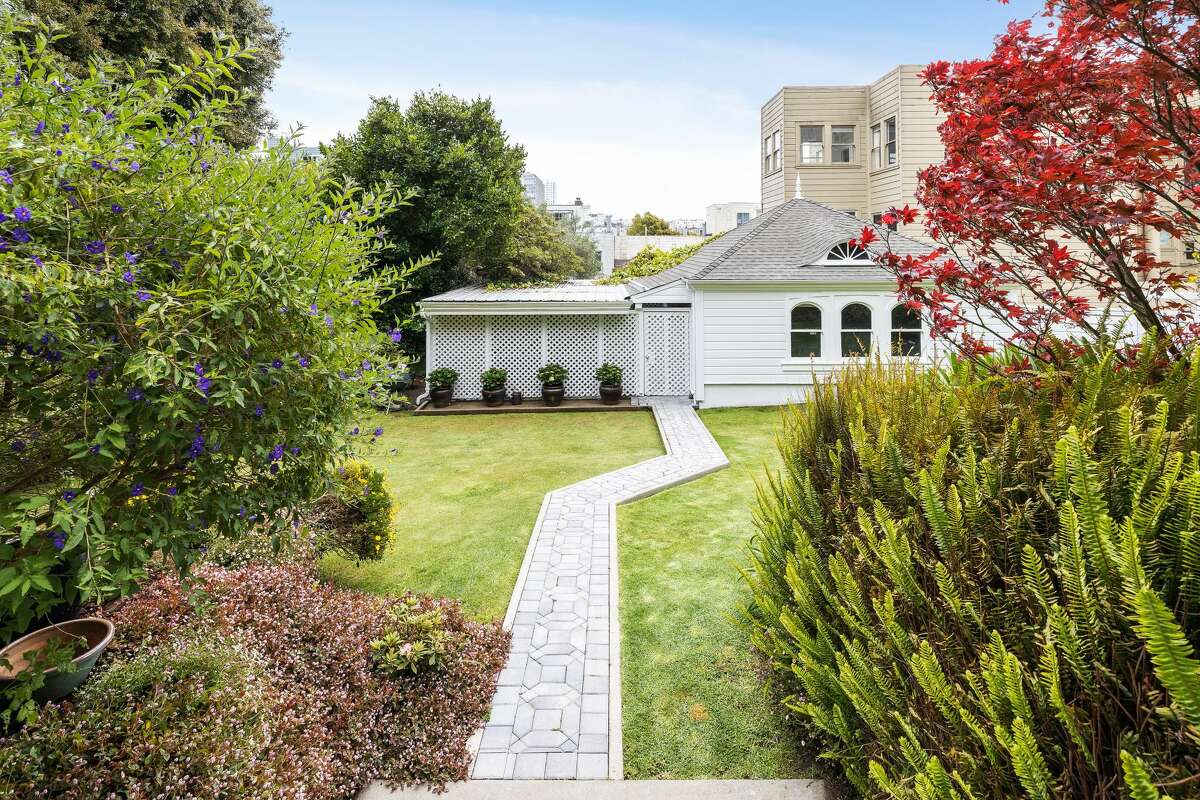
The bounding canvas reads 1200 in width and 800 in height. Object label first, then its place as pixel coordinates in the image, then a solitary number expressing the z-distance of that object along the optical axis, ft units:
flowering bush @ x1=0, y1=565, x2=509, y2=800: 8.79
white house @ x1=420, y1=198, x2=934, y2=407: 48.96
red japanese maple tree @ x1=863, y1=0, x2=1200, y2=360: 9.82
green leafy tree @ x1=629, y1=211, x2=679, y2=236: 190.60
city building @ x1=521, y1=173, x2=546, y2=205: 351.46
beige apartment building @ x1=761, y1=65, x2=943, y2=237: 70.95
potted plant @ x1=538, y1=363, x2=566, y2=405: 51.21
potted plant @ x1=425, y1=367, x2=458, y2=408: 51.01
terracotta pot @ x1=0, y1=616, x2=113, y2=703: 9.93
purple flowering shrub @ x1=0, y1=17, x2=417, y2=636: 7.09
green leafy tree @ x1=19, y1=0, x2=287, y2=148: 40.04
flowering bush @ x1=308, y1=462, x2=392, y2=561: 18.81
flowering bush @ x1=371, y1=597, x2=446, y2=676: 13.18
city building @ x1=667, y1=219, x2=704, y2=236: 287.89
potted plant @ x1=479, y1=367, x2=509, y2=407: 50.80
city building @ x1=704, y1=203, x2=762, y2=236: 227.40
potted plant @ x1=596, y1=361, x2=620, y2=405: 51.08
